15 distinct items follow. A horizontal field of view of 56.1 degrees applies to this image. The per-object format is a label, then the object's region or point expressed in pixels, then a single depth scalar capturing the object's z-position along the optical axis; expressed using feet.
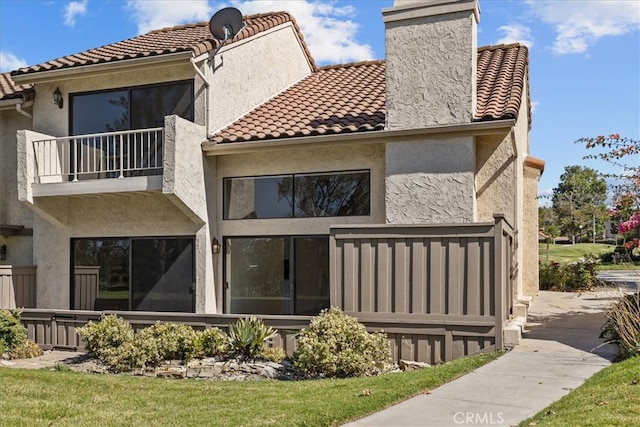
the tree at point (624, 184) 40.37
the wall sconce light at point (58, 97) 51.19
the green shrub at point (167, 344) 36.19
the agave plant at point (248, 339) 35.47
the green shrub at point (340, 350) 32.09
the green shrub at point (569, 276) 73.10
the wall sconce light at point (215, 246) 47.24
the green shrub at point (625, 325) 29.86
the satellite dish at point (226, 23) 48.57
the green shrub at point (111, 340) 36.37
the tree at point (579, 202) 151.02
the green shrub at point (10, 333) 41.45
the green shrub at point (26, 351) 41.62
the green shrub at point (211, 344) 36.63
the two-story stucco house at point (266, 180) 36.42
